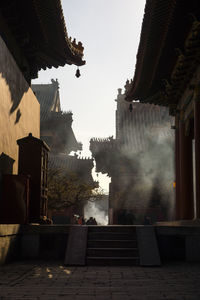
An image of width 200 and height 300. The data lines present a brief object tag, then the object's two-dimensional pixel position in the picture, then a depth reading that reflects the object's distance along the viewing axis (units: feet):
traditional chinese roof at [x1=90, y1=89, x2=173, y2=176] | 107.96
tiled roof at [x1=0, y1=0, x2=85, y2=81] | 36.09
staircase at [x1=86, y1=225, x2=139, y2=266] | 29.09
